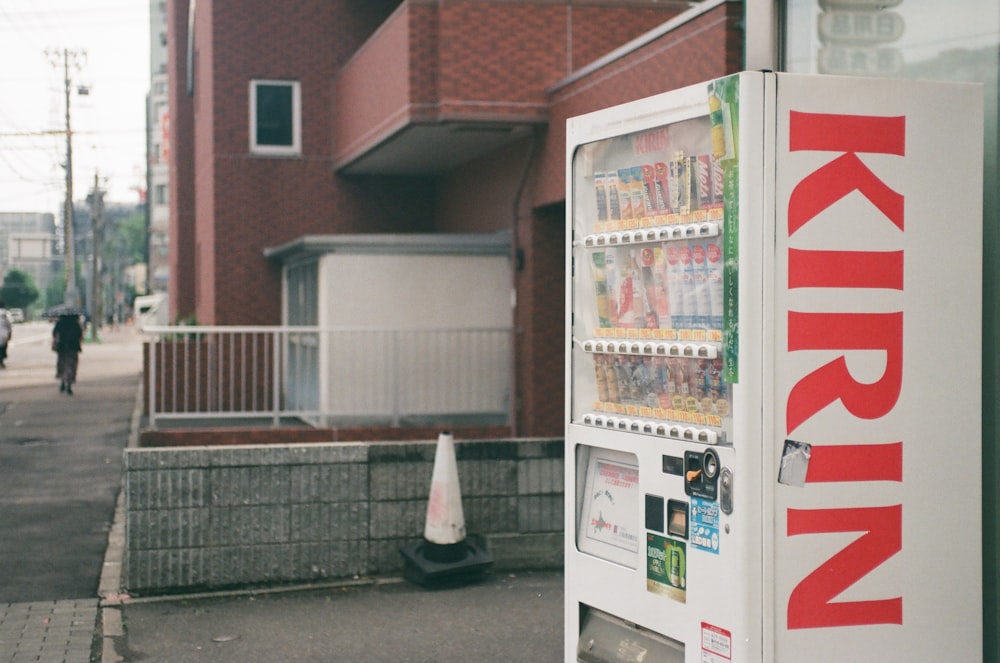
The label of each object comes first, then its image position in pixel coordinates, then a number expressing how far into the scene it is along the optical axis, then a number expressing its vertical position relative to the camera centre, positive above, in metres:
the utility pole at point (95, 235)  57.12 +4.75
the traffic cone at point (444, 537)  7.96 -1.51
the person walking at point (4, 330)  29.48 -0.27
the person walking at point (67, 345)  22.55 -0.50
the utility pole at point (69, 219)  51.78 +4.59
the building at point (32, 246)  65.00 +5.52
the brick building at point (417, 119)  11.70 +2.24
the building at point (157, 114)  80.44 +15.48
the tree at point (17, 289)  107.56 +2.93
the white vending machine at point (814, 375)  3.83 -0.18
